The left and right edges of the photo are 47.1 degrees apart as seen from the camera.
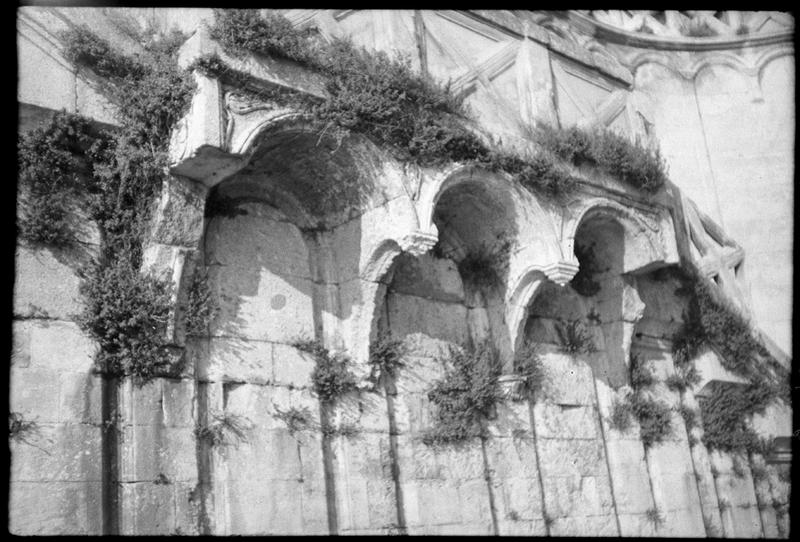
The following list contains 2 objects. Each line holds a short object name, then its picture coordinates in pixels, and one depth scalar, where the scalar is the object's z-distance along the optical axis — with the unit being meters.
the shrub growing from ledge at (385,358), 7.56
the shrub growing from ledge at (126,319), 6.02
